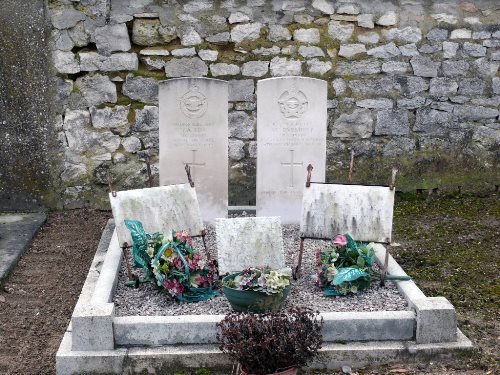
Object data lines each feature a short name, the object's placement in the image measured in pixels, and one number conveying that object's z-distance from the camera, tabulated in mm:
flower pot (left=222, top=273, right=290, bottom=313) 4238
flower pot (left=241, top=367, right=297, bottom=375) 3703
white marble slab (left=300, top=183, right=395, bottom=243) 4910
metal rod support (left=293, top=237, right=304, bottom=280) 4965
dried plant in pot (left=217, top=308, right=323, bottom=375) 3631
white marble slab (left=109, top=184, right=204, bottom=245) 4977
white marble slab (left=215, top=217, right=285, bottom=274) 4797
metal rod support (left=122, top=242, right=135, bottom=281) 4898
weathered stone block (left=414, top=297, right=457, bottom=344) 4160
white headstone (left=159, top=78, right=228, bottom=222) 5902
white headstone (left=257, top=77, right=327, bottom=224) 5891
